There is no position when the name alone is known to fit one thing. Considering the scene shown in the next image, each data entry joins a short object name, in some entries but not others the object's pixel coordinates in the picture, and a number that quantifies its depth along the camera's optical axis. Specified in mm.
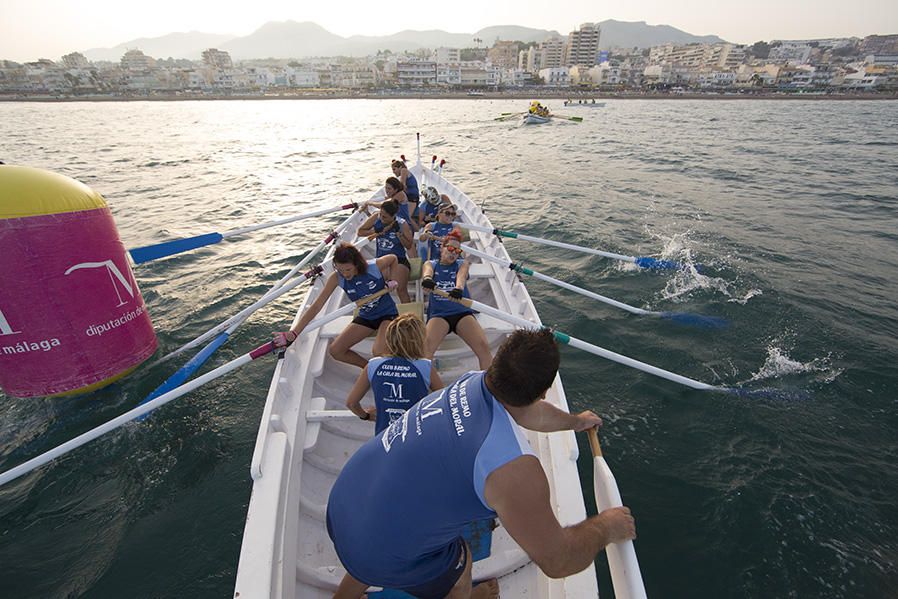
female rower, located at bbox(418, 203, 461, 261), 7328
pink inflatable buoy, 3910
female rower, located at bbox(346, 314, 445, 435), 3162
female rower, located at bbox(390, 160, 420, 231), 9461
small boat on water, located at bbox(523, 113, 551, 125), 41381
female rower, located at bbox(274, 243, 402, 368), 5125
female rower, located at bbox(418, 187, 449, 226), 9164
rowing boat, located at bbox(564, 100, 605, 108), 72225
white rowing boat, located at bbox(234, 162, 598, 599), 2742
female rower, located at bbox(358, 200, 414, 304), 6699
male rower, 1679
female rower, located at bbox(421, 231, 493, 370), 5230
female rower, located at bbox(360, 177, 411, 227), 7949
